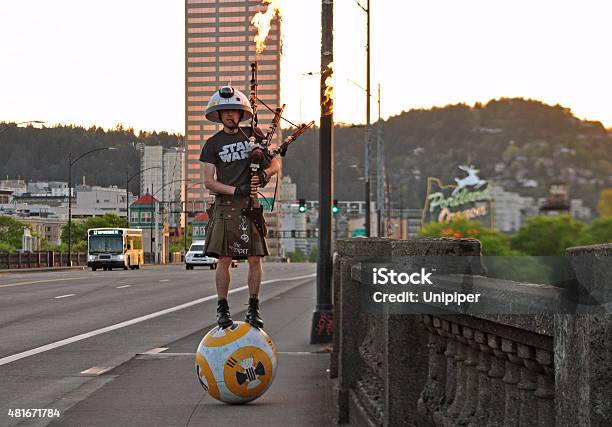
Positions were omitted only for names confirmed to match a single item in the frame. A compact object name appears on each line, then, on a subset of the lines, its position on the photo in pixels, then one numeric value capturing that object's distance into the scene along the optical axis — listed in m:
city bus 73.06
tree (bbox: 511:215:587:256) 113.60
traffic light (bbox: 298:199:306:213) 79.34
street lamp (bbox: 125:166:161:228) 109.15
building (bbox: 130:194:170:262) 140.35
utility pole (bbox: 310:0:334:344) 14.72
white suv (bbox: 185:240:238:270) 74.25
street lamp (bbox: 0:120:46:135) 60.05
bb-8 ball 8.26
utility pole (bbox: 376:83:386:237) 90.94
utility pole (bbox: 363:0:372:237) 67.56
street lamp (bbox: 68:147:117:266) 84.47
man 8.45
